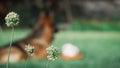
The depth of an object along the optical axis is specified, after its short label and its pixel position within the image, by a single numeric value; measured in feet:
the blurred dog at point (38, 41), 12.90
